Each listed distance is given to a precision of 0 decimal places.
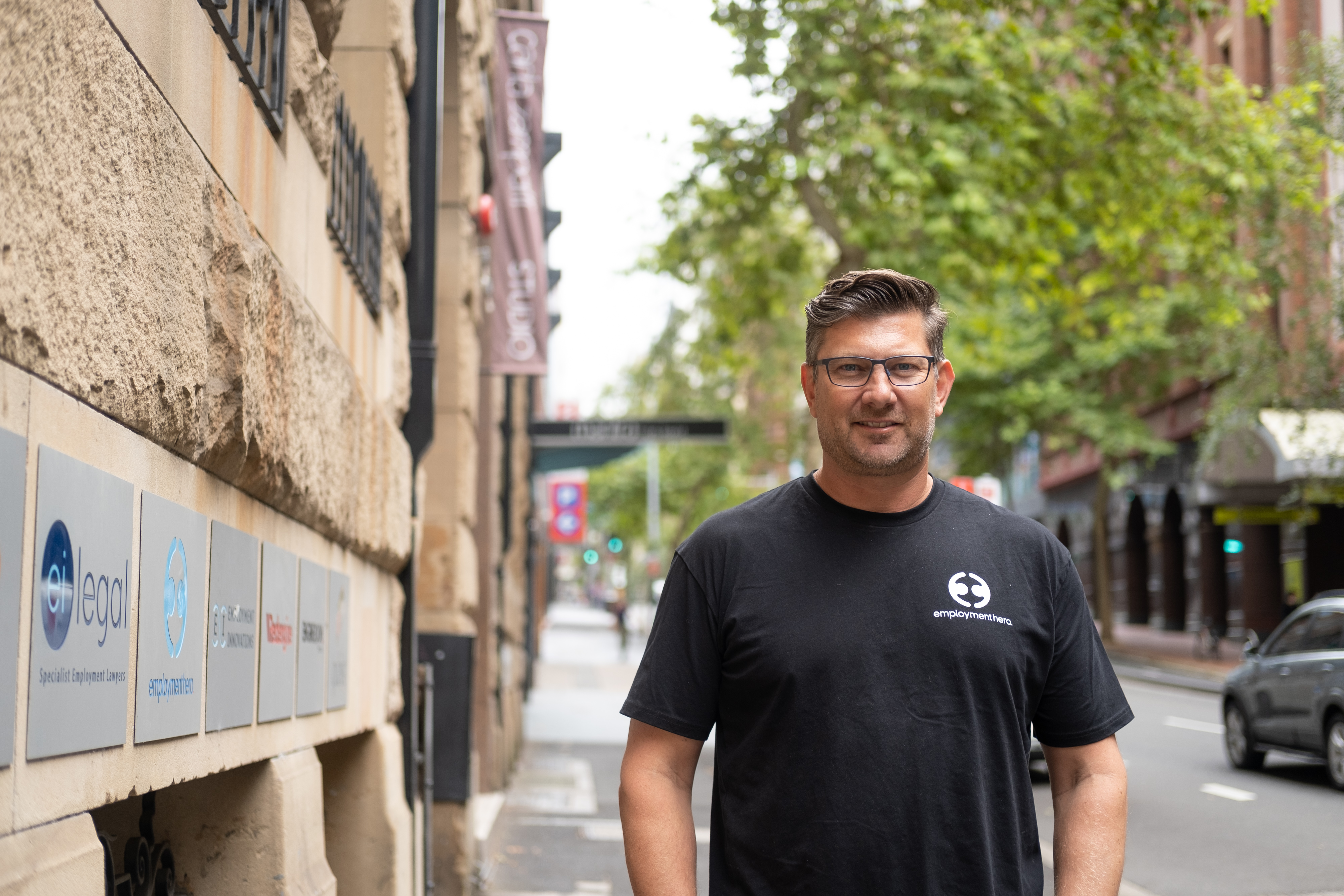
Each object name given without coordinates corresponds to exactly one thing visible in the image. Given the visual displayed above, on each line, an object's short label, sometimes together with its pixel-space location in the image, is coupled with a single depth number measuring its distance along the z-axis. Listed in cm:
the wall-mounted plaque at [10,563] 158
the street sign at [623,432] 1502
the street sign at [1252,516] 3303
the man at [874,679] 251
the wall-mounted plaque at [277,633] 309
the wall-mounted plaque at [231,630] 264
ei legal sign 172
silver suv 1248
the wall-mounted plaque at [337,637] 399
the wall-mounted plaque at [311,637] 355
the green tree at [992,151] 1384
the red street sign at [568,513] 4359
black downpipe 581
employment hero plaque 219
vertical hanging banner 1082
